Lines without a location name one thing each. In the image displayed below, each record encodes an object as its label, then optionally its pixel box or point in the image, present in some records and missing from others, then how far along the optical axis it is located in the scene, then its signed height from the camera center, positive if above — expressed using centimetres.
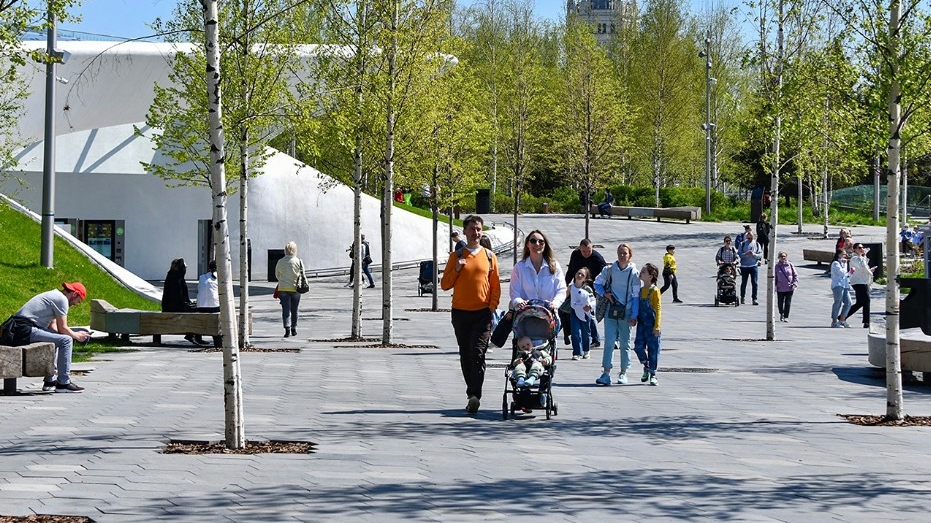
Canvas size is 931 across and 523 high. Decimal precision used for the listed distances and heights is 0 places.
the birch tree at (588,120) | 4716 +561
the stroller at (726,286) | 3238 -23
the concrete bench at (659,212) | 5903 +292
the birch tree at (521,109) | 4784 +635
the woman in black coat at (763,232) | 4205 +139
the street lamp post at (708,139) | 5953 +608
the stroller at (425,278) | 3562 -5
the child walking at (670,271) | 3384 +14
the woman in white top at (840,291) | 2648 -28
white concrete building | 4266 +256
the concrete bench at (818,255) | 4041 +64
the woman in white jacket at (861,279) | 2625 -6
